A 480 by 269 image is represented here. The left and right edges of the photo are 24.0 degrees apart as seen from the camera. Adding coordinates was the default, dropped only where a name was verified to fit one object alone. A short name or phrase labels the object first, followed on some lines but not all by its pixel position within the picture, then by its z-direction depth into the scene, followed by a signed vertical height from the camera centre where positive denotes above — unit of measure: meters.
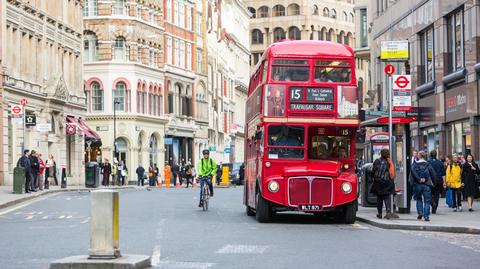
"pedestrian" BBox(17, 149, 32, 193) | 44.72 +0.06
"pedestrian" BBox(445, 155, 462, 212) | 32.06 -0.46
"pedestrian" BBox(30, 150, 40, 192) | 46.53 -0.03
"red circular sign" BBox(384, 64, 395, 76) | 27.89 +2.34
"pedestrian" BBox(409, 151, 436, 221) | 26.48 -0.37
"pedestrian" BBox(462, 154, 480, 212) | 32.00 -0.41
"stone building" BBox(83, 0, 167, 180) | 85.25 +6.91
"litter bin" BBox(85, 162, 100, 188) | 61.56 -0.39
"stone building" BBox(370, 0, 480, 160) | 38.59 +3.77
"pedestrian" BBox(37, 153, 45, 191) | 49.91 -0.43
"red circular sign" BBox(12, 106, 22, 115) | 45.53 +2.32
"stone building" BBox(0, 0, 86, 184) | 56.16 +5.04
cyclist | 33.09 -0.06
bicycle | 32.75 -0.89
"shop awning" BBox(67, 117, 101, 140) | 69.44 +2.44
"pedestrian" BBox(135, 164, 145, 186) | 76.94 -0.37
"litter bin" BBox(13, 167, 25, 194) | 43.59 -0.45
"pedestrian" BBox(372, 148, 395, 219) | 26.73 -0.34
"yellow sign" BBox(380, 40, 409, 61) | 28.02 +2.82
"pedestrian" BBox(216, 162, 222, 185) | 79.16 -0.65
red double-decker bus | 25.69 +0.77
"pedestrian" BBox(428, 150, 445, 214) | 30.94 -0.24
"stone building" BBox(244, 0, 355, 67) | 148.50 +19.17
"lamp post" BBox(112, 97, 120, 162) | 81.95 +2.73
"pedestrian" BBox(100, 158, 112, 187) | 70.50 -0.26
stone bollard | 14.38 -0.74
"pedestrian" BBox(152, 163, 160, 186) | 76.12 -0.51
